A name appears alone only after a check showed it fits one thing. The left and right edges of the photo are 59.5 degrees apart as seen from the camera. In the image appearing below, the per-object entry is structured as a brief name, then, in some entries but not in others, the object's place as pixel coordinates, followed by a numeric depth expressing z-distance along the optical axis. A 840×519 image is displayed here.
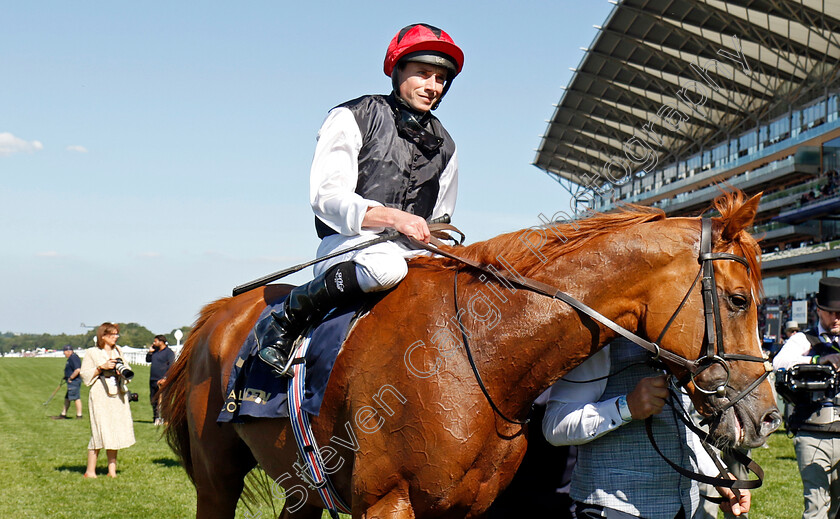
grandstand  27.73
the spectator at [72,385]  16.81
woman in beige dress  9.38
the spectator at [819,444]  5.38
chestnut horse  2.28
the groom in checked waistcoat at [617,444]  2.60
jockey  2.66
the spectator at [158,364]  13.78
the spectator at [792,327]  13.79
